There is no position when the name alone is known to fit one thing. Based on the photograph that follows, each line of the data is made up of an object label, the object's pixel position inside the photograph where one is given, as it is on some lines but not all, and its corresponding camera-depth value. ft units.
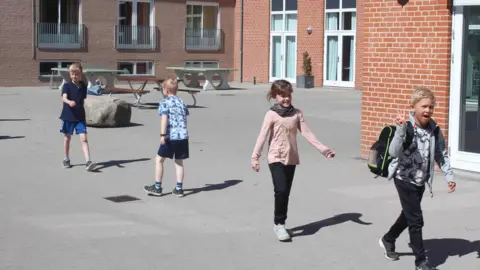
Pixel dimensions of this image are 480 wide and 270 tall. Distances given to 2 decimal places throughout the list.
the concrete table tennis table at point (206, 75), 104.37
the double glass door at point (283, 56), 125.70
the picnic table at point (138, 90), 77.71
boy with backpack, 22.57
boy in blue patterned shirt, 34.24
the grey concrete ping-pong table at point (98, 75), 96.02
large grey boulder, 58.90
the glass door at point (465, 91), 39.55
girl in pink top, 26.84
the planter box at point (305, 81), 117.08
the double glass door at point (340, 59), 116.16
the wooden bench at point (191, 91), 78.84
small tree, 117.60
